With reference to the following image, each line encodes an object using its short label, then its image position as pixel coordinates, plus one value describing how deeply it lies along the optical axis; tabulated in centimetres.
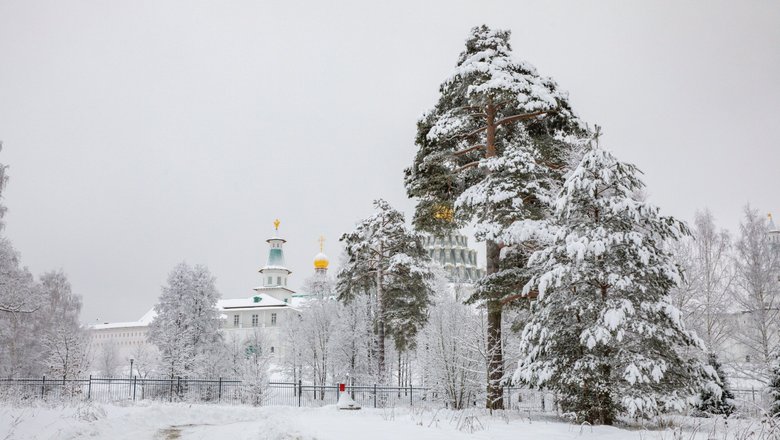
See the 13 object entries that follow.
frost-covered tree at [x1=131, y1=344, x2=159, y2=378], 4333
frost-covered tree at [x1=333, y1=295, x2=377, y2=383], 3636
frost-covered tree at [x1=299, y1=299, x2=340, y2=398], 4116
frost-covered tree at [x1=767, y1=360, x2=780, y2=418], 1378
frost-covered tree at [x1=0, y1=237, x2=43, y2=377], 2619
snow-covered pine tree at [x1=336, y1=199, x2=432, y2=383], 2919
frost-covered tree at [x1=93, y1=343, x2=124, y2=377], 6096
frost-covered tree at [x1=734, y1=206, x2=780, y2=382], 2330
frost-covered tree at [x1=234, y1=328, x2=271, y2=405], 2598
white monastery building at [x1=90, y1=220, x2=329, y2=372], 8812
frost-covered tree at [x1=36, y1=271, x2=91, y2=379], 3275
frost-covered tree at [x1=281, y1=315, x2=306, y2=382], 4491
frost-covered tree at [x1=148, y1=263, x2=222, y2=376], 3369
